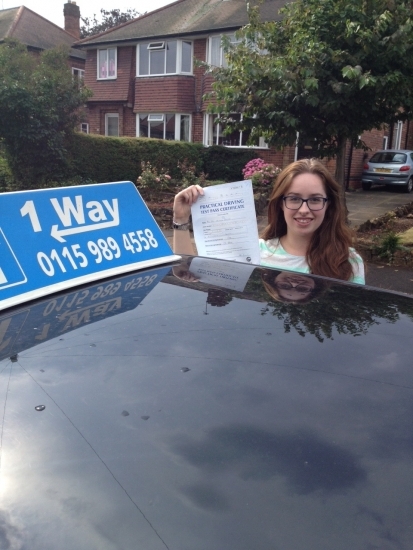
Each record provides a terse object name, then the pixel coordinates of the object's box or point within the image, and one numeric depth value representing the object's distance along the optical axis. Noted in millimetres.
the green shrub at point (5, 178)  17648
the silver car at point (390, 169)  20156
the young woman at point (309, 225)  2660
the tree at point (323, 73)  8398
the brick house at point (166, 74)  23281
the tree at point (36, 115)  16219
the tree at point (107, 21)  51188
